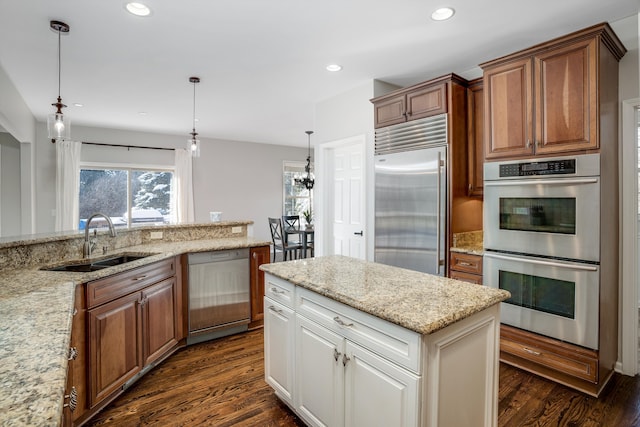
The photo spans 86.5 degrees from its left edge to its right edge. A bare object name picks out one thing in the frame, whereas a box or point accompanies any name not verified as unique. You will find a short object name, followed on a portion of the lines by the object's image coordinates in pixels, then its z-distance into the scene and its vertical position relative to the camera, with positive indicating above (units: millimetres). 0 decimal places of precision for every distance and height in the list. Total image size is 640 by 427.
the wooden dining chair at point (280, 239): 6633 -567
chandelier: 7488 +670
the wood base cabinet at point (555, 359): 2260 -1064
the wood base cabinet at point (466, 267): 2881 -492
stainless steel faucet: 2573 -251
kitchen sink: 2414 -392
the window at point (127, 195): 6309 +338
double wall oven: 2230 -232
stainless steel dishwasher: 3100 -778
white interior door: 3951 +142
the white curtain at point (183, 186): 7051 +541
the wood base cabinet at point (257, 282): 3406 -719
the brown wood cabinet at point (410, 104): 3145 +1063
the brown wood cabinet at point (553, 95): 2225 +827
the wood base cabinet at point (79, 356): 1886 -817
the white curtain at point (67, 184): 5836 +490
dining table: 6512 -455
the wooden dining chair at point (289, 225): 6801 -300
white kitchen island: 1286 -600
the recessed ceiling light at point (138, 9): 2287 +1394
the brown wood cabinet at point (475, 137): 3135 +689
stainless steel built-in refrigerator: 3070 +159
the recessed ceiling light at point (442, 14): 2348 +1394
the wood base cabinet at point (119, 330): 1976 -799
